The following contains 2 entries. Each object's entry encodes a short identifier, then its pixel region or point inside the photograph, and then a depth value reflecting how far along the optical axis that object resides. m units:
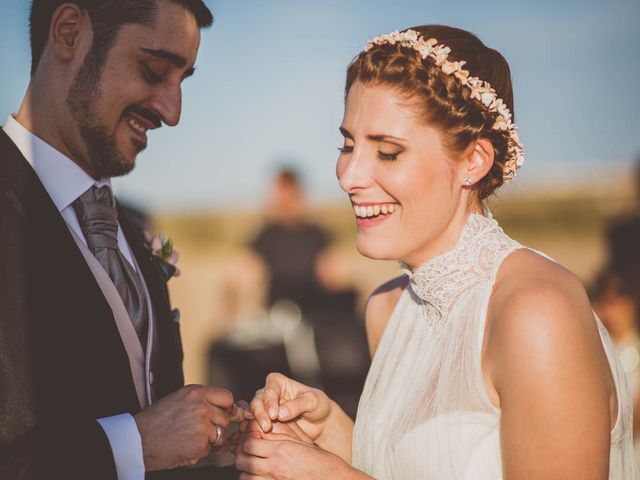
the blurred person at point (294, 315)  7.30
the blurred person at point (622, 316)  4.84
